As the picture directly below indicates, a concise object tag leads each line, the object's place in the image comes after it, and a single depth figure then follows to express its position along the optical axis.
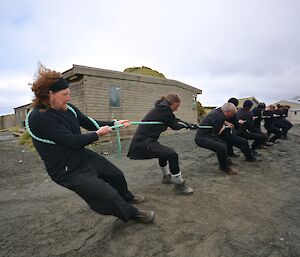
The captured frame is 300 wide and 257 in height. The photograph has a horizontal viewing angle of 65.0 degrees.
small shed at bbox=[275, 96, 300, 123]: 36.87
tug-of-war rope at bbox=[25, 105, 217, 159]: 2.44
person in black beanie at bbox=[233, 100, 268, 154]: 6.81
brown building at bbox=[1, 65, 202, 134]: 11.37
